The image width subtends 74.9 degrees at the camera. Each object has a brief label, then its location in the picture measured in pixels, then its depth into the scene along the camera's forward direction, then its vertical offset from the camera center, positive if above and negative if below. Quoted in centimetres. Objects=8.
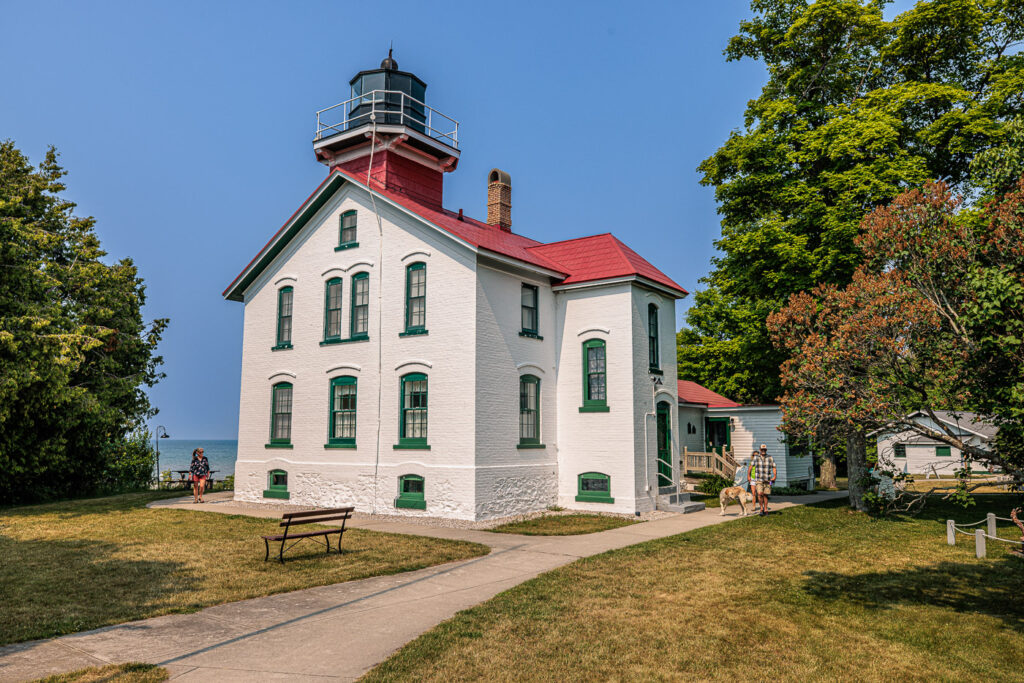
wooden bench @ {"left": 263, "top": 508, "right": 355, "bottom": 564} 1152 -146
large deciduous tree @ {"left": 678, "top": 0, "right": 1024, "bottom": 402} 1889 +915
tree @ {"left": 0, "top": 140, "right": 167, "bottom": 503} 1966 +315
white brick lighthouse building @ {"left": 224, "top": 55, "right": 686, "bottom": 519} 1775 +226
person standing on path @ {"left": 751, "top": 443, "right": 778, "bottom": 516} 1759 -94
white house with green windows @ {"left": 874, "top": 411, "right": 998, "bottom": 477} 3878 -90
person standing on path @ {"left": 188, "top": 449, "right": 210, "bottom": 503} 2164 -103
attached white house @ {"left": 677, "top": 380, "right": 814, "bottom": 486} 2741 +41
